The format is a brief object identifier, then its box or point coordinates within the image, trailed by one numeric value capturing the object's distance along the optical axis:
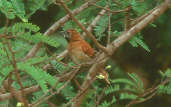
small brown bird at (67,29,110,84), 8.30
